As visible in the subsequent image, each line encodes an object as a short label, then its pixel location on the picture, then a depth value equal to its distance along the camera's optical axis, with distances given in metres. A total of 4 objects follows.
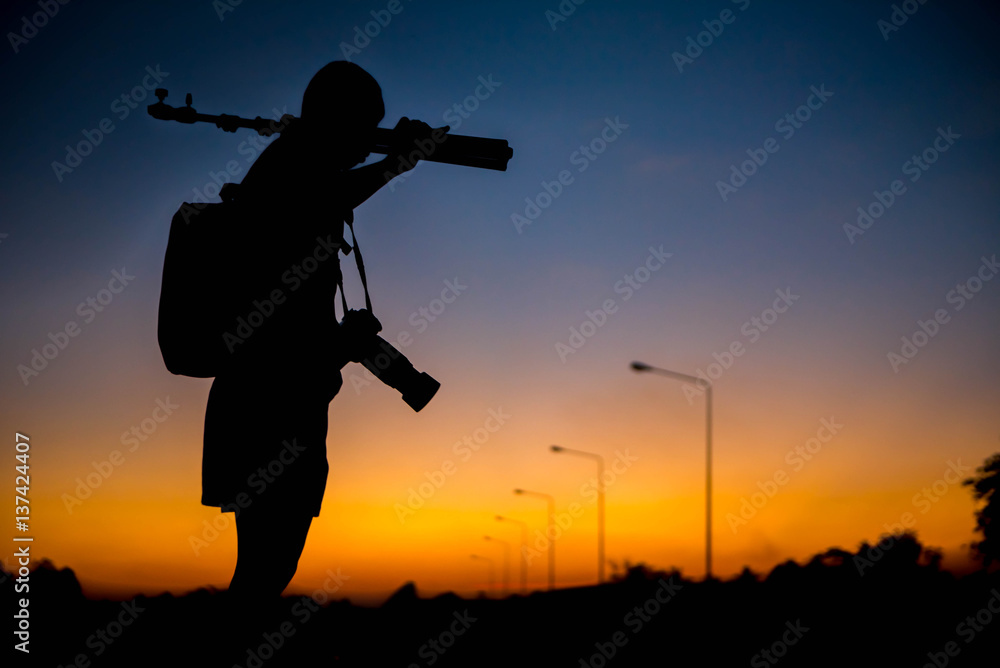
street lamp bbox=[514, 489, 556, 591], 61.52
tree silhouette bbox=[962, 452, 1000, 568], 26.78
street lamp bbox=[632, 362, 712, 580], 27.34
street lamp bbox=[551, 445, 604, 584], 45.59
